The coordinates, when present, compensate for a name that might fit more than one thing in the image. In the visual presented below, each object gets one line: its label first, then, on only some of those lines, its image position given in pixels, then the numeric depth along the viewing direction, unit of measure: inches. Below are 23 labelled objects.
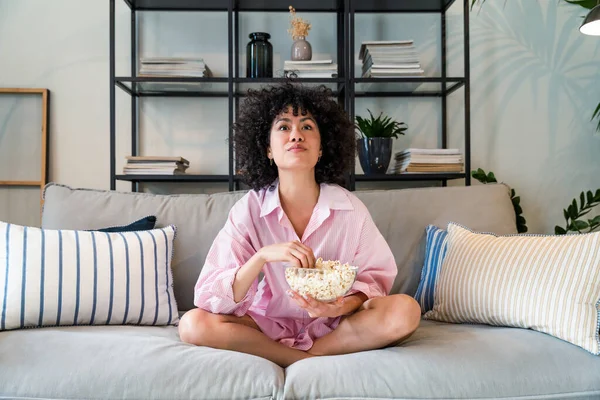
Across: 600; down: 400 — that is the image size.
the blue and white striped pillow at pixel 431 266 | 71.9
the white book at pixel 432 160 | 96.9
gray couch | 48.0
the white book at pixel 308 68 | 98.6
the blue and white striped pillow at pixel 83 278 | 62.3
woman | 56.7
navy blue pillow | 73.4
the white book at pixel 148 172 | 96.4
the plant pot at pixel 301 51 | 100.4
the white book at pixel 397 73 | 98.3
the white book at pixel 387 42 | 98.5
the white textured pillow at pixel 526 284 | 56.3
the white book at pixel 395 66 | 98.3
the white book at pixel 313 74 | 98.8
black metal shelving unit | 97.1
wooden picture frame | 105.6
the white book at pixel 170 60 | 97.0
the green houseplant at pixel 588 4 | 101.8
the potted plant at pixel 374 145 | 98.5
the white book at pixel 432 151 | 97.1
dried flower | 101.5
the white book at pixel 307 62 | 98.3
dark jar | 99.5
